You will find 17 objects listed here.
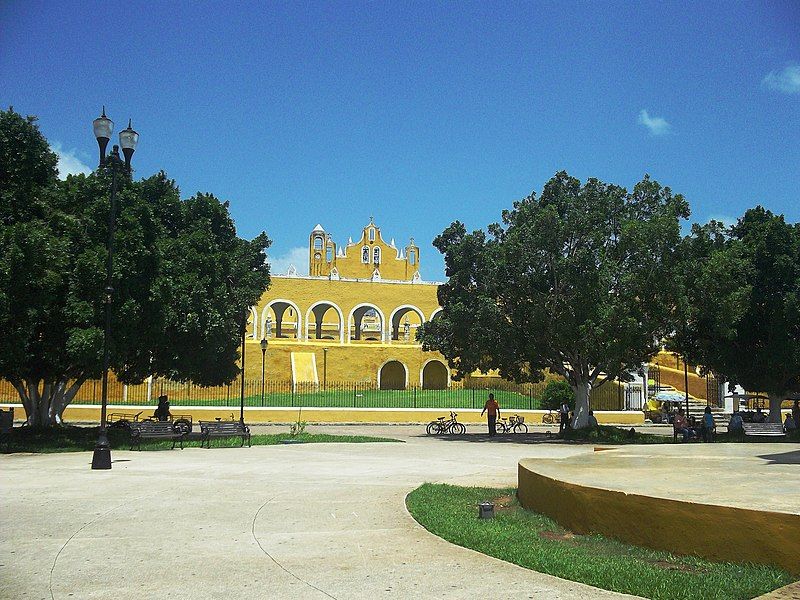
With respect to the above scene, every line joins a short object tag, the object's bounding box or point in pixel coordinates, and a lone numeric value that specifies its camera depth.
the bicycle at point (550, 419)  35.09
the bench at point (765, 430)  23.42
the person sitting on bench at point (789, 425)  25.95
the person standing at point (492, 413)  27.02
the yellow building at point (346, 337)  51.34
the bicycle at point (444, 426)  28.33
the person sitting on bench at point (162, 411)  25.59
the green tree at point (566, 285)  23.05
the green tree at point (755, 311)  24.17
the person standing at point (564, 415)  26.67
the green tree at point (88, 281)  17.44
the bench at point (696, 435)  24.17
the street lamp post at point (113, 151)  15.00
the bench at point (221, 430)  20.11
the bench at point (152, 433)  18.92
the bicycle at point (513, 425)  28.81
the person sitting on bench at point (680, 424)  24.74
